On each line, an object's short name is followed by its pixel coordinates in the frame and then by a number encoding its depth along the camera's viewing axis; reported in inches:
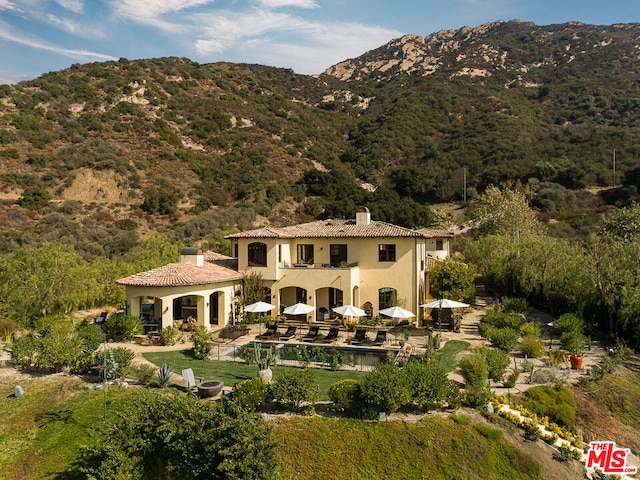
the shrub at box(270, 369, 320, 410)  559.8
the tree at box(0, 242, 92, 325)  1046.4
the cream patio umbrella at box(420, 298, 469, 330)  954.7
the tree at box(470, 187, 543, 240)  1882.4
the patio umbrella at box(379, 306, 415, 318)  913.0
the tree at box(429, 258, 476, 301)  1098.7
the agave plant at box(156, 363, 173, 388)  642.2
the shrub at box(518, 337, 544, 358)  822.5
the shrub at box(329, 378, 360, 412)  559.5
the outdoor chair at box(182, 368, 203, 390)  626.5
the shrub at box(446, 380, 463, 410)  578.8
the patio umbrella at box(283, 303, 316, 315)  961.1
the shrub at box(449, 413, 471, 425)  546.0
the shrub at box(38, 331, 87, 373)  695.7
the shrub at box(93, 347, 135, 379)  656.4
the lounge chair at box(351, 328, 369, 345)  902.4
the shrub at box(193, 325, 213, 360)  820.0
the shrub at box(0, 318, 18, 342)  944.8
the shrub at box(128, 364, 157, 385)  653.3
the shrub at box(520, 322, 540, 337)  930.0
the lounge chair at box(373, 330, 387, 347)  883.1
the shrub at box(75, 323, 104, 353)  757.9
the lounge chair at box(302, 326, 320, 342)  934.5
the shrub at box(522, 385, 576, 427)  615.8
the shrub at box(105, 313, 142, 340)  917.2
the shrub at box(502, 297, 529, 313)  1161.4
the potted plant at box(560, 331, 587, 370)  818.2
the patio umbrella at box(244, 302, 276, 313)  979.9
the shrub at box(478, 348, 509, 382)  684.1
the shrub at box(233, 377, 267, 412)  556.7
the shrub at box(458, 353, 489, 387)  608.7
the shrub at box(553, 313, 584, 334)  939.3
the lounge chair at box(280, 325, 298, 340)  935.5
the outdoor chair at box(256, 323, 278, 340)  942.4
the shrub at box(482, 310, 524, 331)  983.0
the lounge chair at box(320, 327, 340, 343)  939.5
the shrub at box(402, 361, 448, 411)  566.3
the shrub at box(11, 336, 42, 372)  706.8
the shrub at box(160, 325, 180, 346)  894.4
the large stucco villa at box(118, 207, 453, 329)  1085.8
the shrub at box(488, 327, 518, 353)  840.9
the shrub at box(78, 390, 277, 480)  402.9
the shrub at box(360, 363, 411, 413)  546.3
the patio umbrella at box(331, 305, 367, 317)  929.3
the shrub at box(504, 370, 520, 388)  660.1
